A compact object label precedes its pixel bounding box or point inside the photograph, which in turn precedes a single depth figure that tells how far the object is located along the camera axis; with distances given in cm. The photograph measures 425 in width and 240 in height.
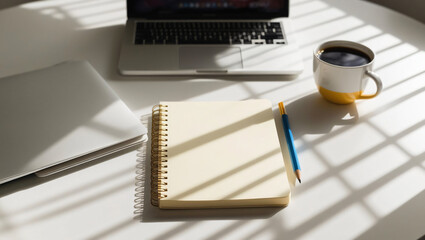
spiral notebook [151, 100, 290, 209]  83
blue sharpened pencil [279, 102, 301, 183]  89
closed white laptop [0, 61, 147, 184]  89
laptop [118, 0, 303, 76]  117
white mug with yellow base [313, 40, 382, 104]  102
